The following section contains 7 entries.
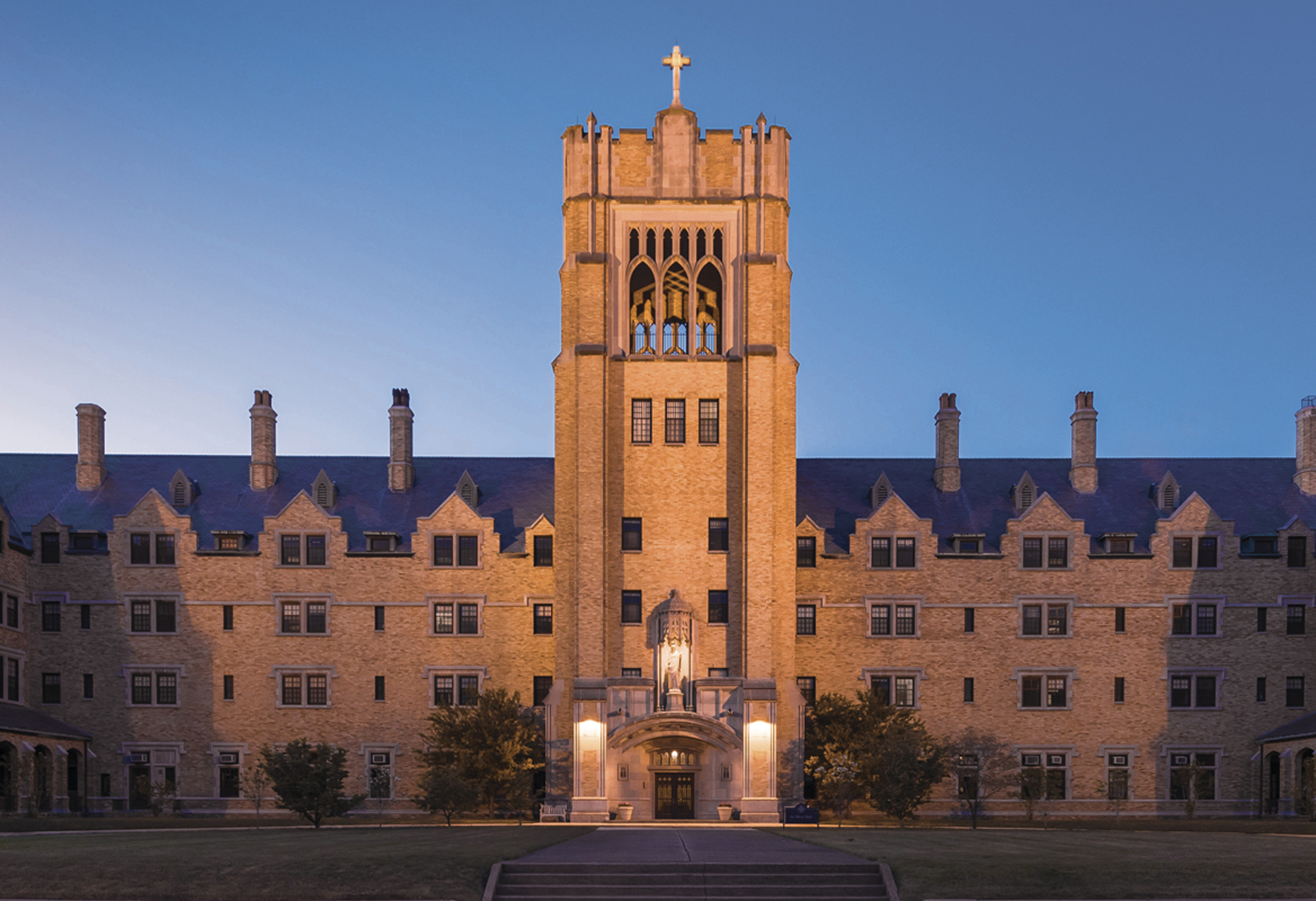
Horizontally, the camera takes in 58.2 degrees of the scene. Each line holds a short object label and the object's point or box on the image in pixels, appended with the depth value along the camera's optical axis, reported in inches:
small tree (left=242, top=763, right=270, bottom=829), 2175.2
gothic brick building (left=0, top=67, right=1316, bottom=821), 2126.0
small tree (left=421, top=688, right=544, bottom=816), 2025.1
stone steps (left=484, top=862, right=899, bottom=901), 1085.8
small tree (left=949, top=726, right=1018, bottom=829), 2246.6
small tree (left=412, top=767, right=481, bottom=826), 1764.3
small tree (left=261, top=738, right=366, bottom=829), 1670.8
